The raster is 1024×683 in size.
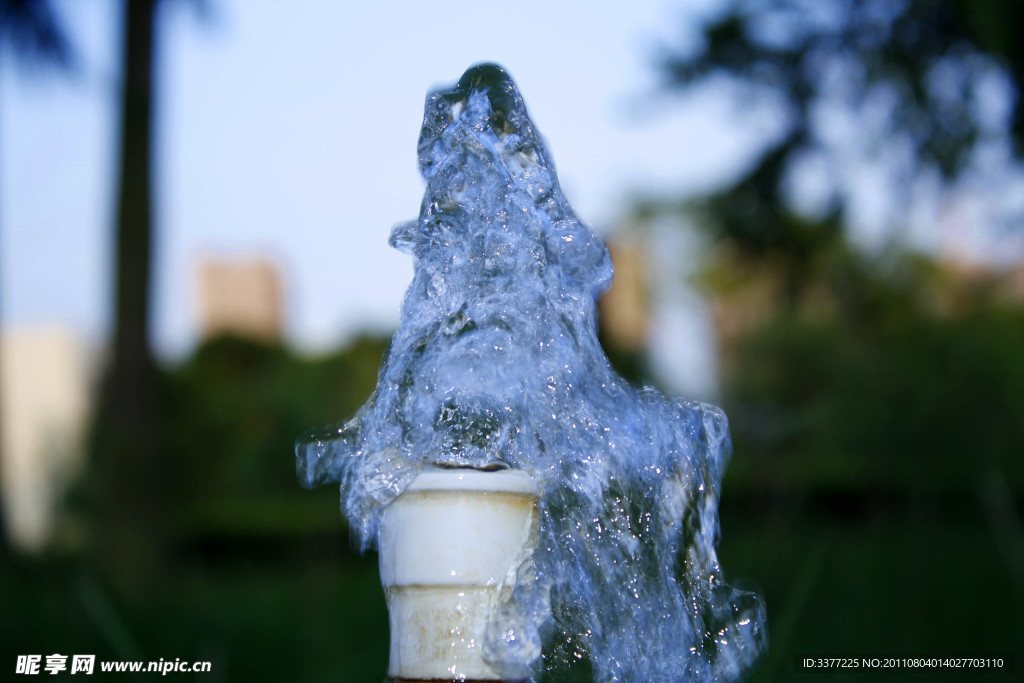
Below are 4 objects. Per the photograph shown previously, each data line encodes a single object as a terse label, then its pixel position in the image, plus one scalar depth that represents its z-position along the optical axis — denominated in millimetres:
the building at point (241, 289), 23781
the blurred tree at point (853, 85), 5262
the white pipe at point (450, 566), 1111
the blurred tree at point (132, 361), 6027
